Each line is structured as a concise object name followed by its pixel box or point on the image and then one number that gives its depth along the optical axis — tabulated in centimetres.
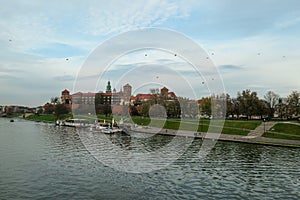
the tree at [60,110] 11625
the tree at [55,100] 15714
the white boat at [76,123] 8829
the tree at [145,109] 8852
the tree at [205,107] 8381
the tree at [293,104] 7427
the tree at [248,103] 7769
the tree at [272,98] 9153
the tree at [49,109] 15192
